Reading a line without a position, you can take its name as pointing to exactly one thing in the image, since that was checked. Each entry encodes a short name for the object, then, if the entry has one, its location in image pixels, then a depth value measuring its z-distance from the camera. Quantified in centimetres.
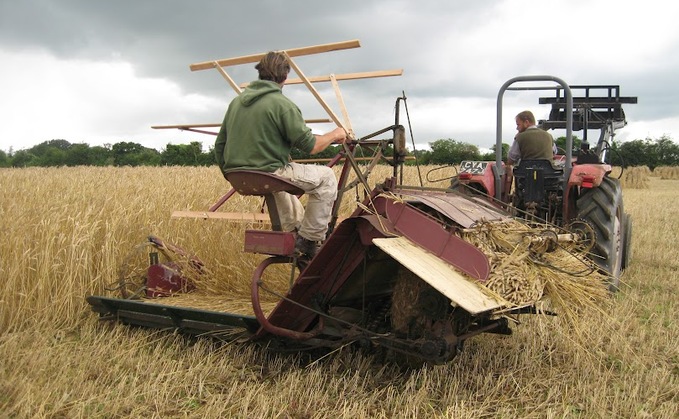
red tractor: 564
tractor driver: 641
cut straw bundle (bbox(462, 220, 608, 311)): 309
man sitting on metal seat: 368
